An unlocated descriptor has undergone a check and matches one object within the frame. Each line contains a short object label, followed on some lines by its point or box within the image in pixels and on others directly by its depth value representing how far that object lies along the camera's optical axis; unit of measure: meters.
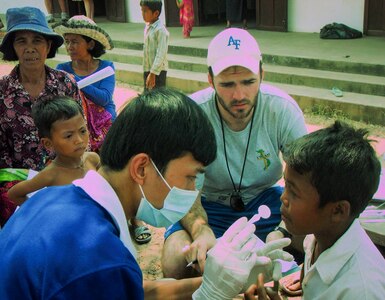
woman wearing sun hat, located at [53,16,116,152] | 3.74
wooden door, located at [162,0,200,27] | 10.39
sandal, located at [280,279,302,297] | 2.08
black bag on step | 8.05
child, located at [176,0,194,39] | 9.09
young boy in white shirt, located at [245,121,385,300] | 1.64
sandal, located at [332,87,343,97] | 6.22
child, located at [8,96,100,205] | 2.72
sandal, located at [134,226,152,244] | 3.67
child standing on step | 5.74
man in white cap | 2.61
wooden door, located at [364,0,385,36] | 7.61
